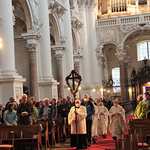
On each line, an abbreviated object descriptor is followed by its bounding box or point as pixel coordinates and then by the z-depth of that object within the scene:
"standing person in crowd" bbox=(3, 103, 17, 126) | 13.29
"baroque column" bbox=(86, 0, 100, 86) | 38.00
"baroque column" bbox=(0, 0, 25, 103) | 16.36
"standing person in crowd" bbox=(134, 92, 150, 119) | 13.38
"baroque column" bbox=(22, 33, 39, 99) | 22.30
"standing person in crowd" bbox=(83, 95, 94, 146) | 16.59
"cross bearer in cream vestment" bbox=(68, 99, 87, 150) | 14.61
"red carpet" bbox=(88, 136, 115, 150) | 15.38
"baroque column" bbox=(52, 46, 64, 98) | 28.38
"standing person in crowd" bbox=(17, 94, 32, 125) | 13.86
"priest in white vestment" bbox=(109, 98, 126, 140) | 14.16
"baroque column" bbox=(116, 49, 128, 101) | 40.33
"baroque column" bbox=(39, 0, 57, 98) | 22.62
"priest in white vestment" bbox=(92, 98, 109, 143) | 17.52
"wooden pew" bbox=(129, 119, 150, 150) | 12.23
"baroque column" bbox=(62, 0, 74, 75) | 29.44
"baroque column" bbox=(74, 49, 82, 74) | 35.50
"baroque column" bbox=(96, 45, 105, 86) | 38.84
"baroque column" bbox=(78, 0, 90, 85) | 36.72
